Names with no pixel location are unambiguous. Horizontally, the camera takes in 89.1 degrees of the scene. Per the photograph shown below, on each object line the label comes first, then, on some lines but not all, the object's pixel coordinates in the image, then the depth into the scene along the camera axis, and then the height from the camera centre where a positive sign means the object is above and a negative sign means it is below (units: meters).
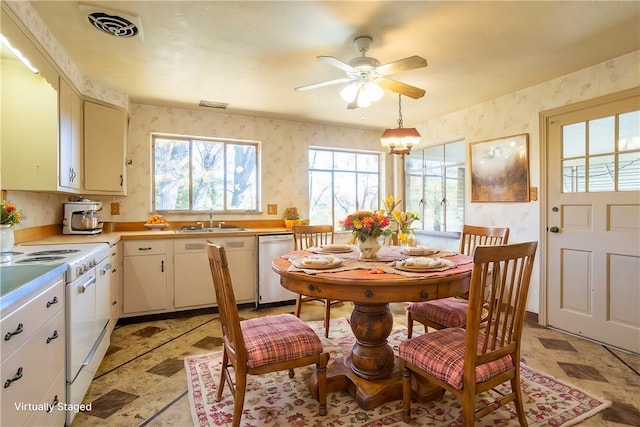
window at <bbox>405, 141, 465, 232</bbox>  4.33 +0.38
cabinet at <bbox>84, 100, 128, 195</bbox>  3.06 +0.63
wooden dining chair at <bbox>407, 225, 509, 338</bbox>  2.09 -0.66
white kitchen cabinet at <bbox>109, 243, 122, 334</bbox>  2.82 -0.66
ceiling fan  2.14 +0.94
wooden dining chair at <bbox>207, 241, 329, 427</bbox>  1.58 -0.69
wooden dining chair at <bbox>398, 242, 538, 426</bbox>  1.42 -0.67
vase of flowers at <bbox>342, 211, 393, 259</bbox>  2.08 -0.10
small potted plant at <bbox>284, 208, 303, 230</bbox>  4.32 -0.06
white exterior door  2.62 -0.09
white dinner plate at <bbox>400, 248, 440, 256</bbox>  2.36 -0.29
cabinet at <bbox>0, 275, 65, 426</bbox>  1.09 -0.57
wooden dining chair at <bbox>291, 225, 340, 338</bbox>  3.06 -0.21
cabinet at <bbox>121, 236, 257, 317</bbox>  3.27 -0.65
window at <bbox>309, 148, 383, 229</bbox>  4.87 +0.46
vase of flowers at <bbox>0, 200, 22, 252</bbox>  1.81 -0.06
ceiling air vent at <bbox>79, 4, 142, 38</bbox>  2.01 +1.24
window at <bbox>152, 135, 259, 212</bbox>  3.98 +0.49
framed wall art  3.39 +0.48
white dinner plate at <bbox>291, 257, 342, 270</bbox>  1.86 -0.30
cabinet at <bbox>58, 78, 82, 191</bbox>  2.51 +0.62
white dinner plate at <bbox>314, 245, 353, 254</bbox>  2.46 -0.29
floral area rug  1.76 -1.13
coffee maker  2.98 -0.04
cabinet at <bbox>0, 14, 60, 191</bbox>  2.19 +0.62
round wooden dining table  1.61 -0.43
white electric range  1.68 -0.52
